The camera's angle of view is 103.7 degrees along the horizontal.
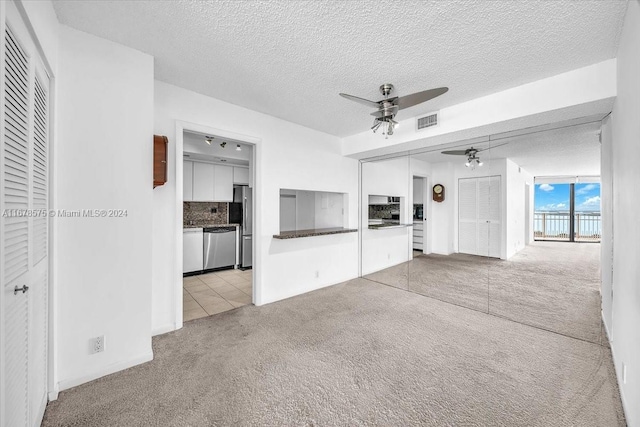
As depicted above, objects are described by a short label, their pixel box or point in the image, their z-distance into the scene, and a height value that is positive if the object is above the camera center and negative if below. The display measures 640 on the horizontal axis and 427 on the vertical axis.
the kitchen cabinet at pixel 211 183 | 5.12 +0.65
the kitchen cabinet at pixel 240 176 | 5.66 +0.87
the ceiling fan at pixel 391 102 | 2.19 +1.07
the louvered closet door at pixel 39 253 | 1.43 -0.25
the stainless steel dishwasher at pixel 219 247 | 5.07 -0.69
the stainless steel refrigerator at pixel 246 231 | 5.43 -0.37
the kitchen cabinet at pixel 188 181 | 5.00 +0.65
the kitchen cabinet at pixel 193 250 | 4.79 -0.70
